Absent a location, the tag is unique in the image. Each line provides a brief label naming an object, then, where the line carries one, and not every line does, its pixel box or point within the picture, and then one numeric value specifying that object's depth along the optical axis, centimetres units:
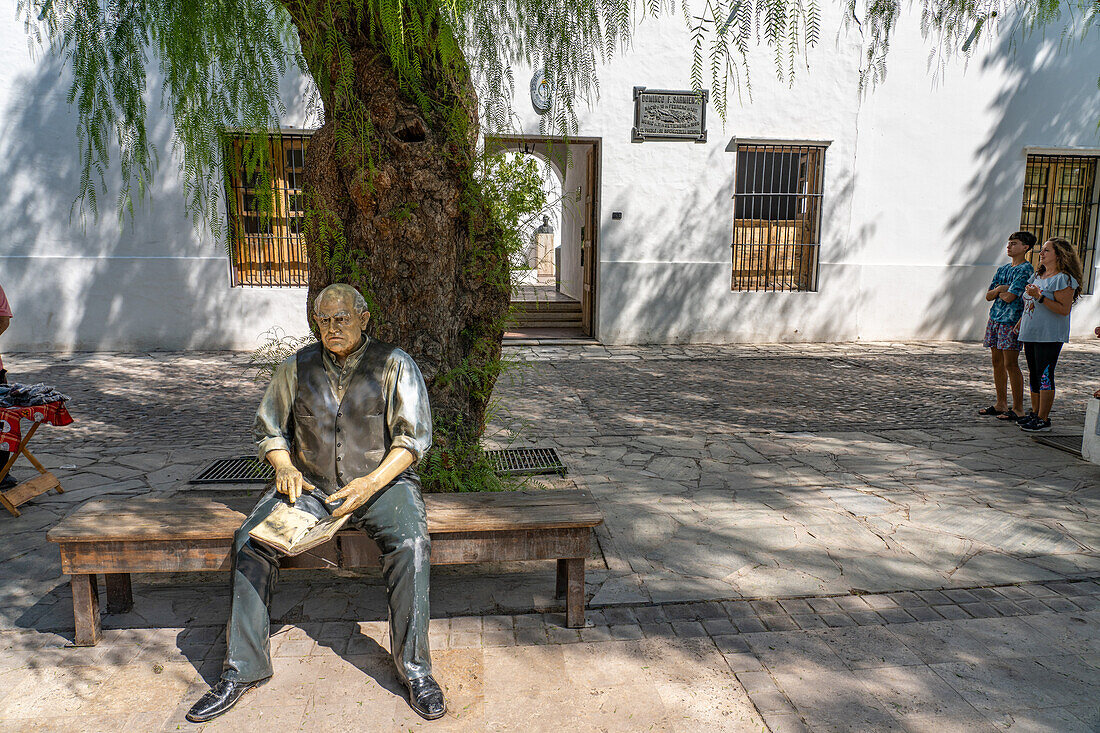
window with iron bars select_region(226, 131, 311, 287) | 1014
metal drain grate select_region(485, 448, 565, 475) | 515
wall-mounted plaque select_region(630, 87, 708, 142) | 1055
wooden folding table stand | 437
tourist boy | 640
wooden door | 1093
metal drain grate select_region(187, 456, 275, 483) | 498
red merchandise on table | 438
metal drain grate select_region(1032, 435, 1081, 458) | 576
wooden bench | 292
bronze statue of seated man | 281
